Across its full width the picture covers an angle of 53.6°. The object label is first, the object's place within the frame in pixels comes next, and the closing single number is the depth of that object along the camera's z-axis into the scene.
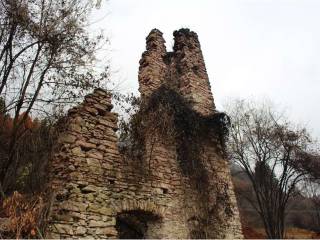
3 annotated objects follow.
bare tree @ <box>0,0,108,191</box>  7.51
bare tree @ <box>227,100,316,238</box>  13.48
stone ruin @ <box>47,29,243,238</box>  5.65
